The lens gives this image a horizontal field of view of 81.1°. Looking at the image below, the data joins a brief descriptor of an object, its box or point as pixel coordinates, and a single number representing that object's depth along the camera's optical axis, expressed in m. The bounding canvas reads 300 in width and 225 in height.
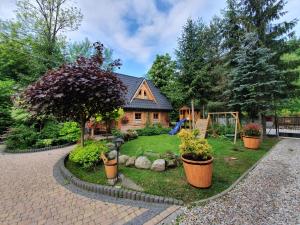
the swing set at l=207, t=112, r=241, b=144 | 10.27
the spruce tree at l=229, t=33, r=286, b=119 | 9.54
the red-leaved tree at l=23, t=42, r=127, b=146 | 4.90
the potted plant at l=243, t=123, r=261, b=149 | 7.78
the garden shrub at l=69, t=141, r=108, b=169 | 5.11
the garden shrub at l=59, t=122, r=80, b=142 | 9.56
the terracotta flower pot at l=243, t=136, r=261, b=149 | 7.76
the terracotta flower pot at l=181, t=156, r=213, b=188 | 3.79
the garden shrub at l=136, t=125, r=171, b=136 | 12.61
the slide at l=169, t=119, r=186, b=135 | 13.00
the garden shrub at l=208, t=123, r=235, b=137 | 10.60
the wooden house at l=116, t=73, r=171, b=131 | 14.69
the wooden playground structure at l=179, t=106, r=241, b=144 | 10.00
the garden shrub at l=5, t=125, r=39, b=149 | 8.66
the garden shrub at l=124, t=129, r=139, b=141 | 9.86
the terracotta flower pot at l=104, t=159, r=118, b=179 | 4.30
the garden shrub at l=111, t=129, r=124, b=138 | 9.59
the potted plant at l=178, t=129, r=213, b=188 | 3.80
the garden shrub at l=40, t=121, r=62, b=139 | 9.47
